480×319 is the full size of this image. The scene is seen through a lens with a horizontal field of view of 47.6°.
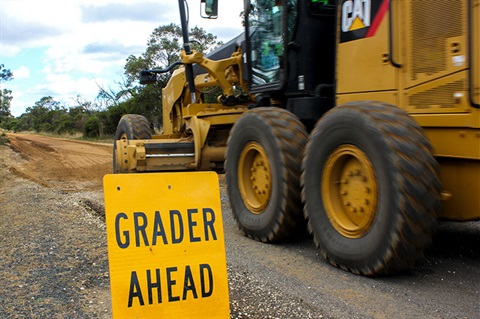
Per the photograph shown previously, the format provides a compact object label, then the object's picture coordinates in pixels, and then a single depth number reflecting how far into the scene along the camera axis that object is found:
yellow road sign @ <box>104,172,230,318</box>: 2.98
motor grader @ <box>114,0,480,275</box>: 4.10
